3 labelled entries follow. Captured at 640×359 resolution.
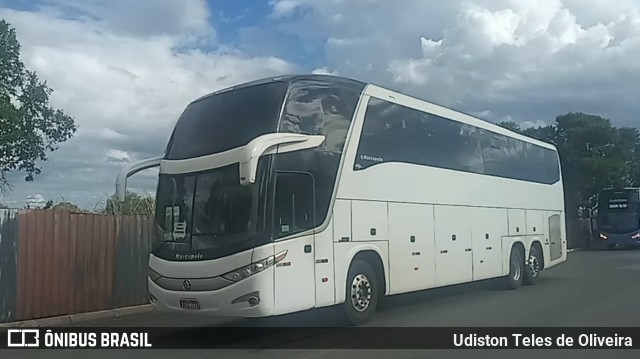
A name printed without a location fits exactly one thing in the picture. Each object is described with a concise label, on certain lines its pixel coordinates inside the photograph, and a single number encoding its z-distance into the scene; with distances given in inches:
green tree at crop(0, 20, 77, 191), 925.2
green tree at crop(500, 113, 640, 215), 1758.1
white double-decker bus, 369.7
